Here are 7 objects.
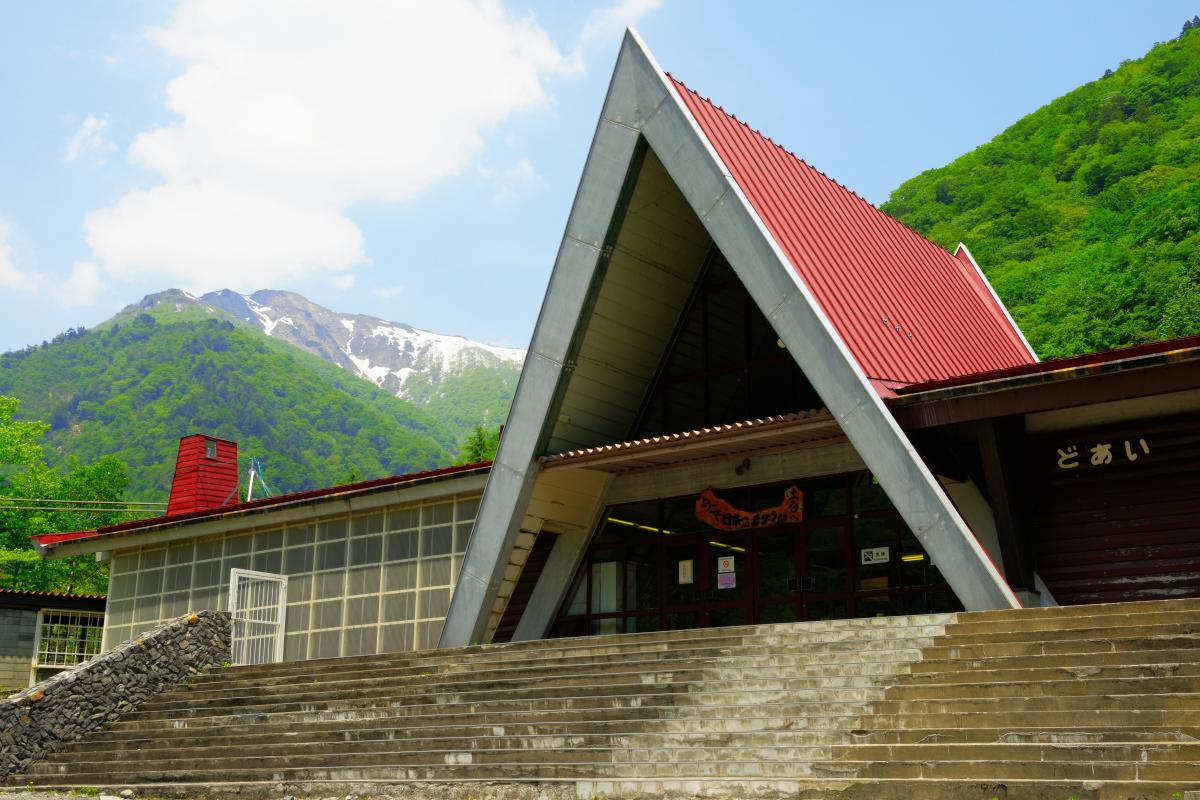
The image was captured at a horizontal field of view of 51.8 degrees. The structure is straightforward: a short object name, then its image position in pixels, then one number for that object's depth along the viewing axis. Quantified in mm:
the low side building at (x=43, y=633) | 26250
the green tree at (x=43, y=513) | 52312
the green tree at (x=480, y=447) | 62750
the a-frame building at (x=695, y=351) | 15641
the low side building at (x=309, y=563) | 21047
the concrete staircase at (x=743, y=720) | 9664
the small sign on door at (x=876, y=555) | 17391
